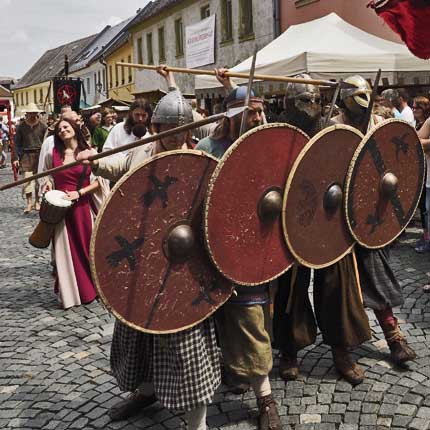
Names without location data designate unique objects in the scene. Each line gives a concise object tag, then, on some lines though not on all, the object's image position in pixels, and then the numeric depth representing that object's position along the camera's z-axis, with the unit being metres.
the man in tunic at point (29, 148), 9.93
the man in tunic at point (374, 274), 3.12
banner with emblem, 10.45
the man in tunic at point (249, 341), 2.58
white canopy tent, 7.32
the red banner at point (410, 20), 4.61
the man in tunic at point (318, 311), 3.06
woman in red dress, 4.79
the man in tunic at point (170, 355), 2.43
